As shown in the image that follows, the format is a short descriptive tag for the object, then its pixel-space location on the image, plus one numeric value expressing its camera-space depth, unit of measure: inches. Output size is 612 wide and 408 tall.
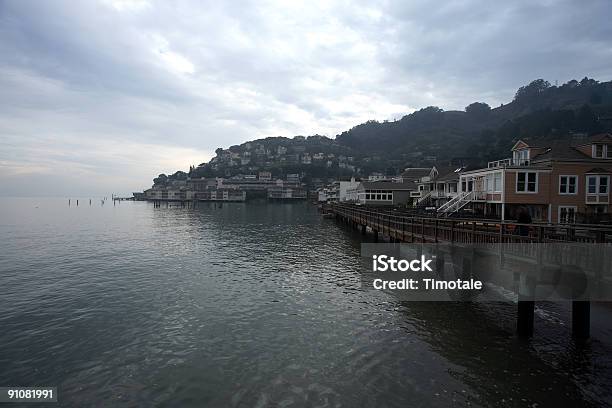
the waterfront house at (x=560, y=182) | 1224.2
